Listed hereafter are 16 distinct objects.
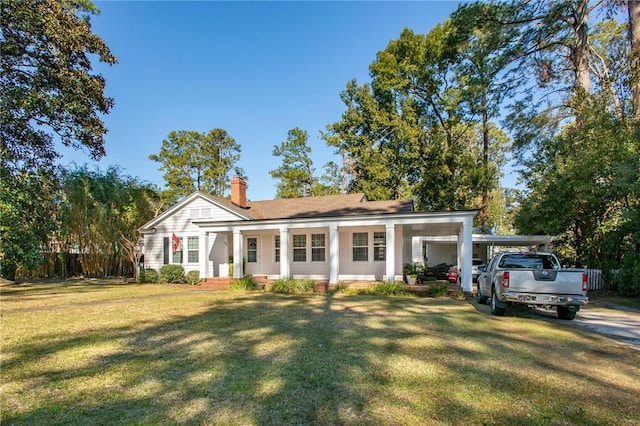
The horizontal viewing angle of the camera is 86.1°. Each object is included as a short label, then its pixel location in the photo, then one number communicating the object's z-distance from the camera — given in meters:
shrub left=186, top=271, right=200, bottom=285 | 18.59
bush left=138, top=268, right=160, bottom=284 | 19.73
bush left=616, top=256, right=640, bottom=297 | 12.60
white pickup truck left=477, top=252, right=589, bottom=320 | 8.34
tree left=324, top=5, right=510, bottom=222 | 26.09
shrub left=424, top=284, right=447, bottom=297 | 13.41
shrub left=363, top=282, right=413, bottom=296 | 13.88
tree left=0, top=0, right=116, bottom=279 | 10.61
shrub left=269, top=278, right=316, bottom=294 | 14.88
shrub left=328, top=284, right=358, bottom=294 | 14.37
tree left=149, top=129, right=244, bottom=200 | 39.94
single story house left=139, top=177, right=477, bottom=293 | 14.77
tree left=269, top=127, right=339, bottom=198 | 35.47
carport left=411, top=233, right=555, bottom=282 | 18.84
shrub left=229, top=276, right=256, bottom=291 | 15.70
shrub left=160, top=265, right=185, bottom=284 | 19.30
